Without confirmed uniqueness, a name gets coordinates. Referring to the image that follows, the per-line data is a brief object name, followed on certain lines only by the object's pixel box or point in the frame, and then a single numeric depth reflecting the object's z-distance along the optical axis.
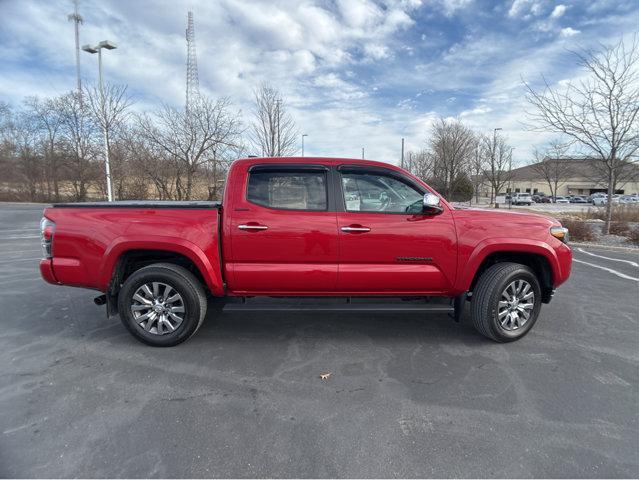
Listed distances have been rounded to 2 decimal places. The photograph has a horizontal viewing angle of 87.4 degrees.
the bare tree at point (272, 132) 18.02
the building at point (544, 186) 68.25
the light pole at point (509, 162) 34.58
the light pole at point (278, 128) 18.02
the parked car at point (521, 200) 44.50
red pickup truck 3.39
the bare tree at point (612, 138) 10.54
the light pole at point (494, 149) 32.25
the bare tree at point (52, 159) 29.54
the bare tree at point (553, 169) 42.64
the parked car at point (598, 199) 43.37
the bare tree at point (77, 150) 25.03
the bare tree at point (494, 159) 33.09
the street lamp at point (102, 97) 14.88
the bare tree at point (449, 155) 28.31
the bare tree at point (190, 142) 16.47
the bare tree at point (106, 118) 15.88
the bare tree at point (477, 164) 33.41
